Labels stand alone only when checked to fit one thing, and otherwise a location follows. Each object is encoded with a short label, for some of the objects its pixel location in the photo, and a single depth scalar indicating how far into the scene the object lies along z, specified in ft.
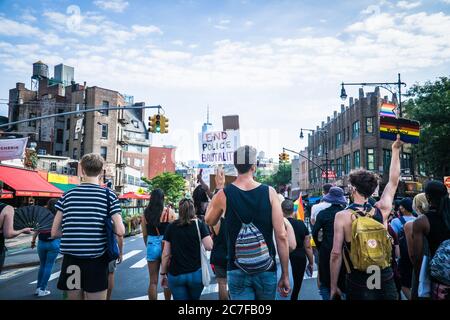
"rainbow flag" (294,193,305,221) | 34.01
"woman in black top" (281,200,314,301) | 18.34
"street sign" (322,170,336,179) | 120.92
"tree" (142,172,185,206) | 188.14
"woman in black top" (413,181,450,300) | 12.16
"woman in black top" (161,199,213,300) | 14.97
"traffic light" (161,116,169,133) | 64.08
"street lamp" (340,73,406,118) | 69.67
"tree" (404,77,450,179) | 85.15
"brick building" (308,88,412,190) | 128.06
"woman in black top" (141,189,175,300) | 18.65
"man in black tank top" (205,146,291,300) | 10.78
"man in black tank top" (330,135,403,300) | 11.23
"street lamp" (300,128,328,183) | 176.08
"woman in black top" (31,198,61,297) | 23.72
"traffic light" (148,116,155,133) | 62.59
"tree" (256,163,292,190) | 312.91
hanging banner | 59.41
